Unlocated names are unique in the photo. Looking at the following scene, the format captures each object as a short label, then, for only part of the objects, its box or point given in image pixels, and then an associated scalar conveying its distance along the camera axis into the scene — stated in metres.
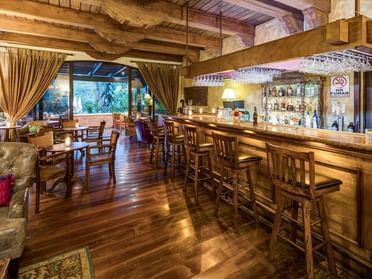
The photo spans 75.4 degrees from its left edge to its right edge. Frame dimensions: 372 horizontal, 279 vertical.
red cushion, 2.25
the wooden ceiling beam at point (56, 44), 5.68
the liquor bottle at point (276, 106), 5.54
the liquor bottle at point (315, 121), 4.61
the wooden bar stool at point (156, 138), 5.21
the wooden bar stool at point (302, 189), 1.90
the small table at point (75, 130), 5.74
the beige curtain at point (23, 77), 6.32
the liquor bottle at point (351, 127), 4.07
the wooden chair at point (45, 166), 3.22
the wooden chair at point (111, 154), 4.10
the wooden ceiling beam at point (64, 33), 4.67
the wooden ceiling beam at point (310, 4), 3.06
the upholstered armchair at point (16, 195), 1.82
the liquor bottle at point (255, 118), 3.57
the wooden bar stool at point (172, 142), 4.39
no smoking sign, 4.18
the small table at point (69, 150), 3.62
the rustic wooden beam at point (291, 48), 2.00
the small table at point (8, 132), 6.01
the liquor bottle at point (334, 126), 4.33
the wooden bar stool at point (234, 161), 2.74
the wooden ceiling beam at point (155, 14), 3.15
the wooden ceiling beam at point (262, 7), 3.32
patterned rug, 1.99
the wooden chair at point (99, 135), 5.33
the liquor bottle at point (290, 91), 5.21
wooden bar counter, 1.99
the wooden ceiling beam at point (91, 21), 3.66
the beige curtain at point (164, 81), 8.34
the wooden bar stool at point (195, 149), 3.49
